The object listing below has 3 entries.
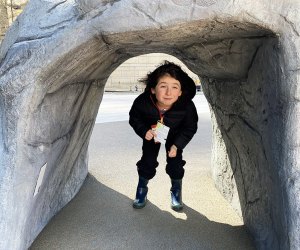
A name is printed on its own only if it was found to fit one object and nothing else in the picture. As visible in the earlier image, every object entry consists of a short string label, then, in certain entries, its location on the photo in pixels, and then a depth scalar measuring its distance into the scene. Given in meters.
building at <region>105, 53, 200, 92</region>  10.54
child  1.72
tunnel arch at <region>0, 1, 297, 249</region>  1.14
